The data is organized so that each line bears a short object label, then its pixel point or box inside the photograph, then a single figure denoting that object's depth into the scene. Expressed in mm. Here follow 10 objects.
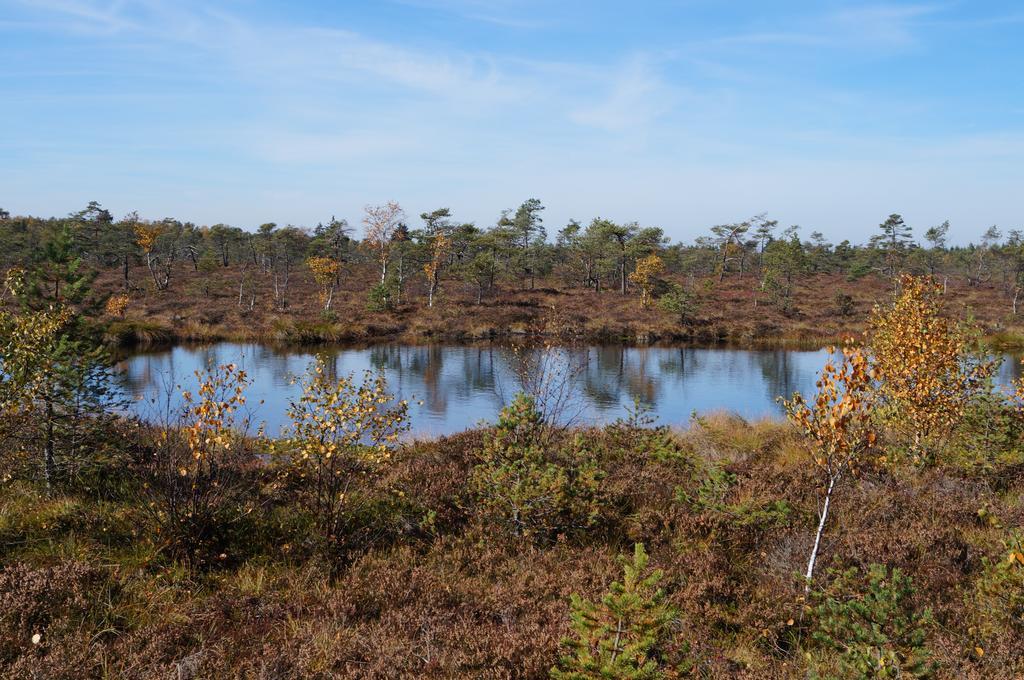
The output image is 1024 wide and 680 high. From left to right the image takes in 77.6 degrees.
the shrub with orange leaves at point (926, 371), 11664
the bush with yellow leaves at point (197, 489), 7559
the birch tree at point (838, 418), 6641
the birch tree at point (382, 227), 65375
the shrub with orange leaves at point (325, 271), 55688
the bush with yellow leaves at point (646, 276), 61438
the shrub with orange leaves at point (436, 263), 58125
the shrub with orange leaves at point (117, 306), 48838
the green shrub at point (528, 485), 8609
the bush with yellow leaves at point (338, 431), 7996
